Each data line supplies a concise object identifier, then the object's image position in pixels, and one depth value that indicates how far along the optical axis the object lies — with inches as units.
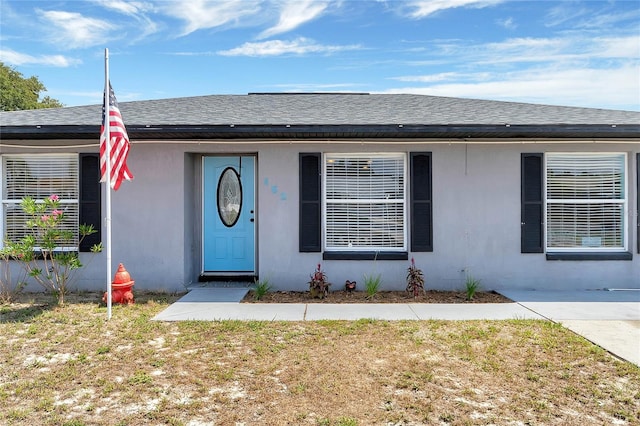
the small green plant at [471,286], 235.9
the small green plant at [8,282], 232.5
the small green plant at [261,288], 237.3
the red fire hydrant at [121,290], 220.5
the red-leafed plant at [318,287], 239.1
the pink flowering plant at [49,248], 218.1
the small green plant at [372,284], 242.7
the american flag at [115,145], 202.7
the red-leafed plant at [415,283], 242.2
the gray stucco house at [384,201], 253.9
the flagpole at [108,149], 195.5
